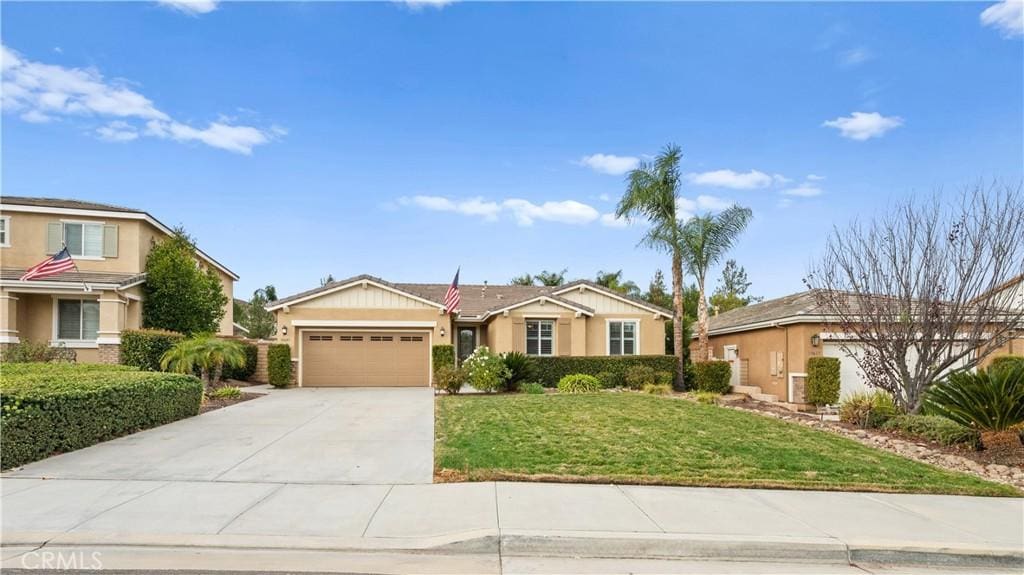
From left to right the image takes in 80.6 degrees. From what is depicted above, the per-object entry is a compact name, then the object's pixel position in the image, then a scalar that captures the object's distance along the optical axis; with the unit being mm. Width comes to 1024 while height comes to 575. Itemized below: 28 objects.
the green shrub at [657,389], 21078
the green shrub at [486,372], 19469
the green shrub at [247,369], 24234
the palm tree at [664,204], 24422
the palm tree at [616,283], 40219
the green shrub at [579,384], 20625
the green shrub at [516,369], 20328
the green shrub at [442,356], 22125
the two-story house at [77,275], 20062
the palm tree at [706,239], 23938
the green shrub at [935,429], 10492
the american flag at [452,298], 22141
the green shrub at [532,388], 19861
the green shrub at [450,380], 19255
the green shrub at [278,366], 21750
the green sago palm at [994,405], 10299
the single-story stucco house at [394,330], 22656
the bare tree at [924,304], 11859
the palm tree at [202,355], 17281
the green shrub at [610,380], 23062
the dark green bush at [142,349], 19031
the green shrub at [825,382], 17406
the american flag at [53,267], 17734
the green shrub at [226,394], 17516
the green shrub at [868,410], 12686
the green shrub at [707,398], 17705
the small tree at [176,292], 22219
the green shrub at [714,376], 22641
